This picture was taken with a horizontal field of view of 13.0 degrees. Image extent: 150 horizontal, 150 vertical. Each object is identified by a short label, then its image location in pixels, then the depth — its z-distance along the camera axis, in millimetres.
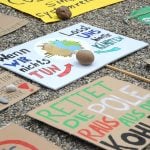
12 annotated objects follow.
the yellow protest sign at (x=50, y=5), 4105
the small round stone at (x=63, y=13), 4013
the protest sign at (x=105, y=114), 2904
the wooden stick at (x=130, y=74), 3354
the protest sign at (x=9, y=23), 3857
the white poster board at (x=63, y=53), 3375
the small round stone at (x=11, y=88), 3208
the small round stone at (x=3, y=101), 3133
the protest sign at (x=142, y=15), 4083
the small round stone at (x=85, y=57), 3439
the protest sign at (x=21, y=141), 2859
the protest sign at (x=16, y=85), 3180
